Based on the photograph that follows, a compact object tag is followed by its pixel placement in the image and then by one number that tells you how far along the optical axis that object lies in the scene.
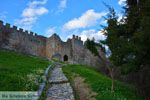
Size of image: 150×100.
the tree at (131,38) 7.48
